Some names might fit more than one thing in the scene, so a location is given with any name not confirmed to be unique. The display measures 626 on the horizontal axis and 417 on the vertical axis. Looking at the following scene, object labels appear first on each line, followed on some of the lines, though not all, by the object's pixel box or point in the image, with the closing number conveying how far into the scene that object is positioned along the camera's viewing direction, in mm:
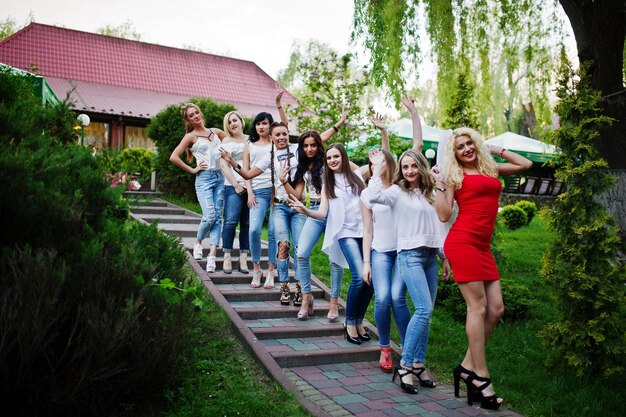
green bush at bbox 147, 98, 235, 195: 13977
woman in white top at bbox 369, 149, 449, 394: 4832
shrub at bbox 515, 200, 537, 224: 14922
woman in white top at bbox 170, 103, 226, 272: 7504
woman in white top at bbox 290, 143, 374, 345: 5711
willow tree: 9305
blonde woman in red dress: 4516
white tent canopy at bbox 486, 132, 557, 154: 21219
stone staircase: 4559
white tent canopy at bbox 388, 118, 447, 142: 18978
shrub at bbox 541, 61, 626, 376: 5297
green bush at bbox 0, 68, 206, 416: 3014
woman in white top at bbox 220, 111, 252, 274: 7160
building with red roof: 20734
